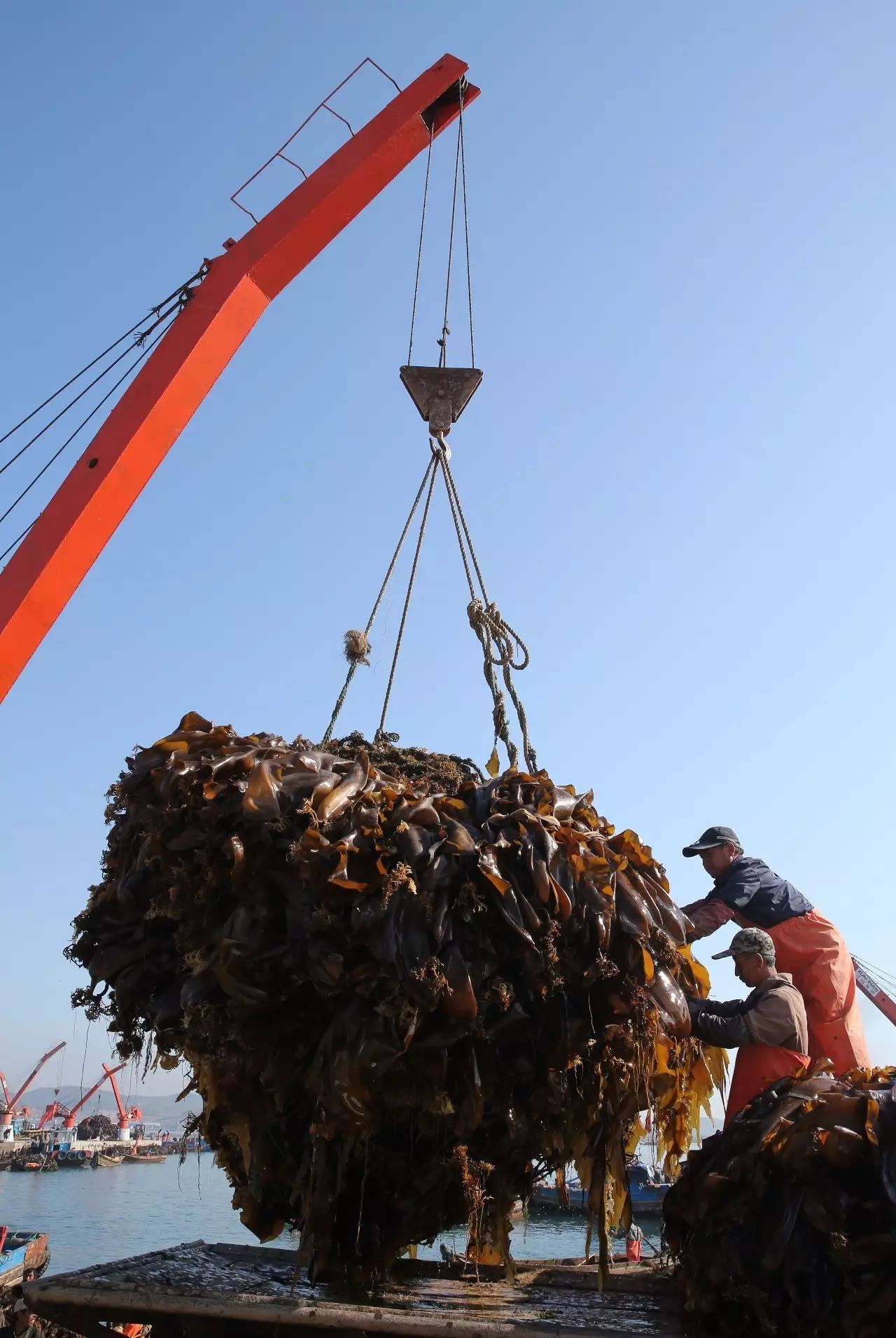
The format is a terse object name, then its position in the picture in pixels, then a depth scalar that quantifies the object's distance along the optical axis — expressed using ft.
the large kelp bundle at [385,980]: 11.18
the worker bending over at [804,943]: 16.35
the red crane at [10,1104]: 272.31
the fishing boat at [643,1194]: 129.49
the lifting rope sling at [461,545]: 20.08
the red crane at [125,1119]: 292.40
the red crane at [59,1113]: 288.73
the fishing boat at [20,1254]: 64.90
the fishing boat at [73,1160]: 263.08
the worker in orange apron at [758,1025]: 14.20
